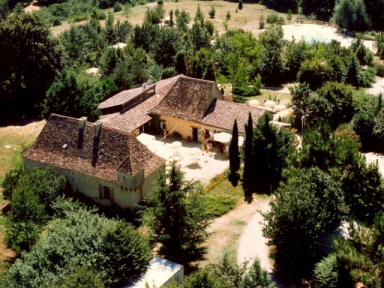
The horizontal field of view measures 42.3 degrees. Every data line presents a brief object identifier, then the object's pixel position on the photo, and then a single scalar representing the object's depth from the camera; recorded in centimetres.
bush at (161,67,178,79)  7675
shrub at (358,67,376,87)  7731
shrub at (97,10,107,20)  12581
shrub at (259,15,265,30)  11331
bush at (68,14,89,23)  12581
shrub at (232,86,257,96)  7382
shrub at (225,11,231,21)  12288
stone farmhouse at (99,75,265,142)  5775
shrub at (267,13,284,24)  11864
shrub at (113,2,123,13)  13712
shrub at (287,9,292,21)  12265
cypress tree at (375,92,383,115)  5925
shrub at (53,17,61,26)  12181
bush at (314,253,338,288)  3425
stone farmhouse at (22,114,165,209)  4509
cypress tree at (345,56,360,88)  7562
